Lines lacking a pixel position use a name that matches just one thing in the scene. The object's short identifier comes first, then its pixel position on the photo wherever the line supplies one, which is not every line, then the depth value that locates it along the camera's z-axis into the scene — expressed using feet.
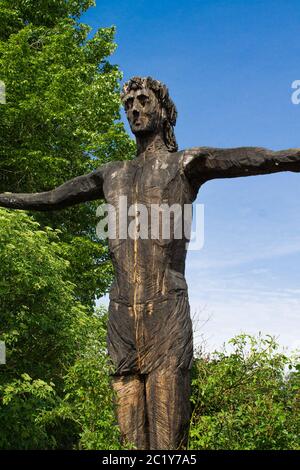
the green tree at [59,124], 56.54
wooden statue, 16.51
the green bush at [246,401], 18.35
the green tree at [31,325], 37.58
